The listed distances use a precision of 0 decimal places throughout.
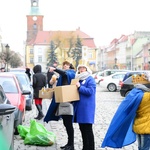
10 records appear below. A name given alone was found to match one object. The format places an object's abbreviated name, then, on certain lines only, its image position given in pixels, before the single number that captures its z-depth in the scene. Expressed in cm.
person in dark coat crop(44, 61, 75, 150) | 781
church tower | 14225
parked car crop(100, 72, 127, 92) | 3130
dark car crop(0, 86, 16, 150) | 415
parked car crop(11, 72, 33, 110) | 1480
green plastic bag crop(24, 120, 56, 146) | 830
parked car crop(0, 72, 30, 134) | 966
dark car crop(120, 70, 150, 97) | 2075
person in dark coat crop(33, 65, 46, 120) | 1312
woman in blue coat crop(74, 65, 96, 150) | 714
